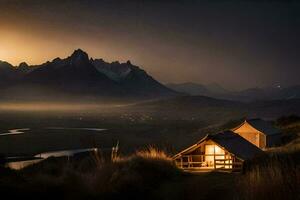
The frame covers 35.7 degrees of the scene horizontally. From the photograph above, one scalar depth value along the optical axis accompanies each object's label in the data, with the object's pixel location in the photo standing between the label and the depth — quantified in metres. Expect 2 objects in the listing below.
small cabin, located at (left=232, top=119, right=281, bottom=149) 61.99
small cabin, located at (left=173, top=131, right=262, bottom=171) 39.00
